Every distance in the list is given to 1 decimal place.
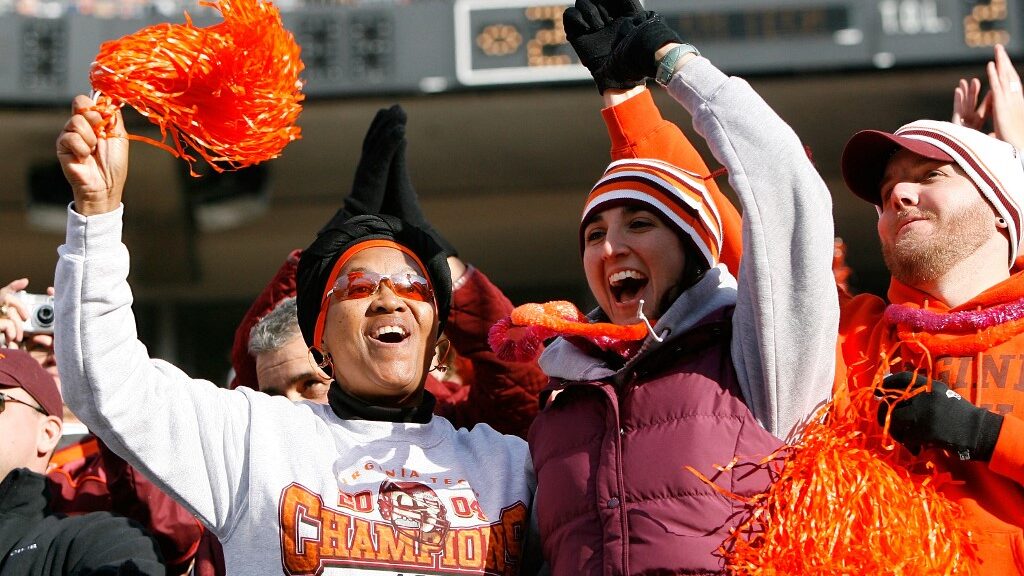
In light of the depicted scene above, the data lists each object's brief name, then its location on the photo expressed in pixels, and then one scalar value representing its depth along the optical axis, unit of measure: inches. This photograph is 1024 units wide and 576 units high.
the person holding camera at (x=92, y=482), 259.1
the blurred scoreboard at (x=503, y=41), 662.5
